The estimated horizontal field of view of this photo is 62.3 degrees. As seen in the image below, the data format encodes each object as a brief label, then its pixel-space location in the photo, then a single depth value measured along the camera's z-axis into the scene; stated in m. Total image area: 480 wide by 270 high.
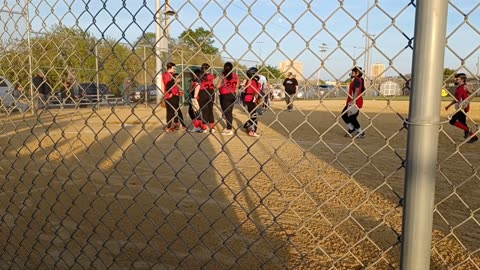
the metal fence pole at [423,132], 1.13
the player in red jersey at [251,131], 7.28
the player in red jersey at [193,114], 7.13
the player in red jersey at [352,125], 7.69
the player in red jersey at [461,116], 6.01
